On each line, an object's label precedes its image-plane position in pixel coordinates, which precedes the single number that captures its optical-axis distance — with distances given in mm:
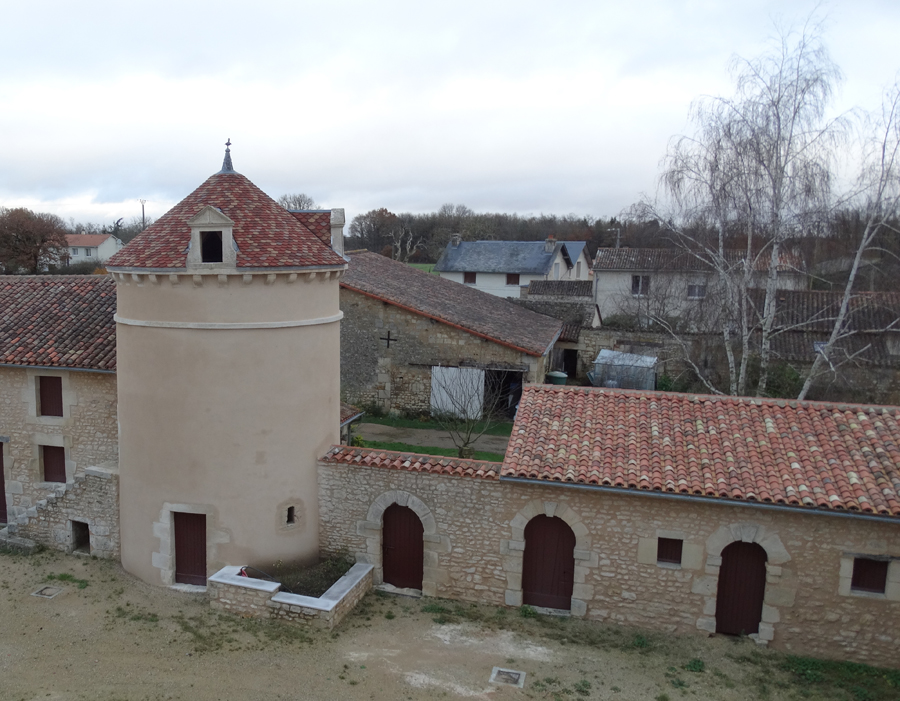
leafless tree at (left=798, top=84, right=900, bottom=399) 16703
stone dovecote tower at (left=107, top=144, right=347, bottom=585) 12664
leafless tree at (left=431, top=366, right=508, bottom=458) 23312
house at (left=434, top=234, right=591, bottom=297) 48750
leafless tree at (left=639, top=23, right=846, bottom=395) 17688
